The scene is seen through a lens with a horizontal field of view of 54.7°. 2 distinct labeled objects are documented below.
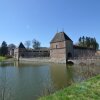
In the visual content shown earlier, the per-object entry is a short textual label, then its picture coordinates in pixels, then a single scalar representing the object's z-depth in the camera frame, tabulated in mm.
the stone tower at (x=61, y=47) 25364
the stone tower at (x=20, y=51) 37968
